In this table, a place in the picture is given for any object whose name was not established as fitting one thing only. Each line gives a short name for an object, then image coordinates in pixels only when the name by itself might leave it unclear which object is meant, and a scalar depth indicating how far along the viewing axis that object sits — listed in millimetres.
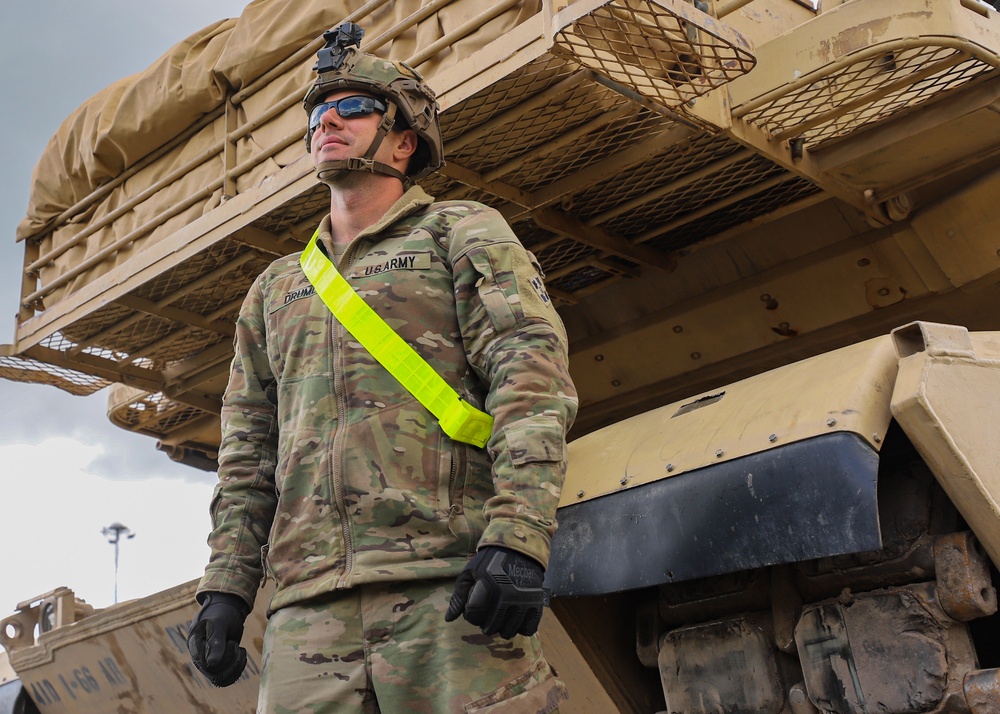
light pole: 19953
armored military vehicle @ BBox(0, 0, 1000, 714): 2629
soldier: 2225
